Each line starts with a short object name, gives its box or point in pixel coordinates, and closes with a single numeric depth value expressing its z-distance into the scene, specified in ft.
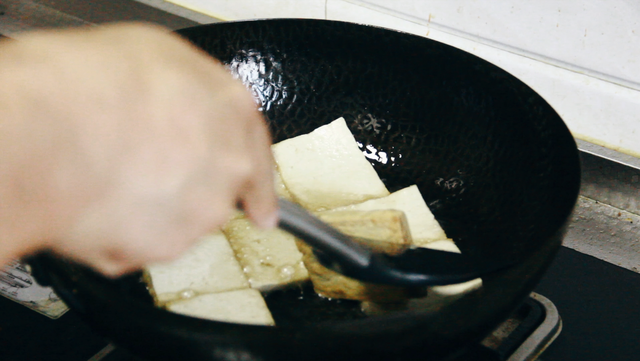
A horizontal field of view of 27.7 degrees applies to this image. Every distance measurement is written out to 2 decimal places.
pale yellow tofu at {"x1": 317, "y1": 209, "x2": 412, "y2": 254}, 2.13
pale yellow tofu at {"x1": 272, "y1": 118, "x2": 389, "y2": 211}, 2.40
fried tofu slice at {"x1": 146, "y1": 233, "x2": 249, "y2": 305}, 2.18
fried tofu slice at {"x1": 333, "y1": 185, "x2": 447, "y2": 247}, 2.28
